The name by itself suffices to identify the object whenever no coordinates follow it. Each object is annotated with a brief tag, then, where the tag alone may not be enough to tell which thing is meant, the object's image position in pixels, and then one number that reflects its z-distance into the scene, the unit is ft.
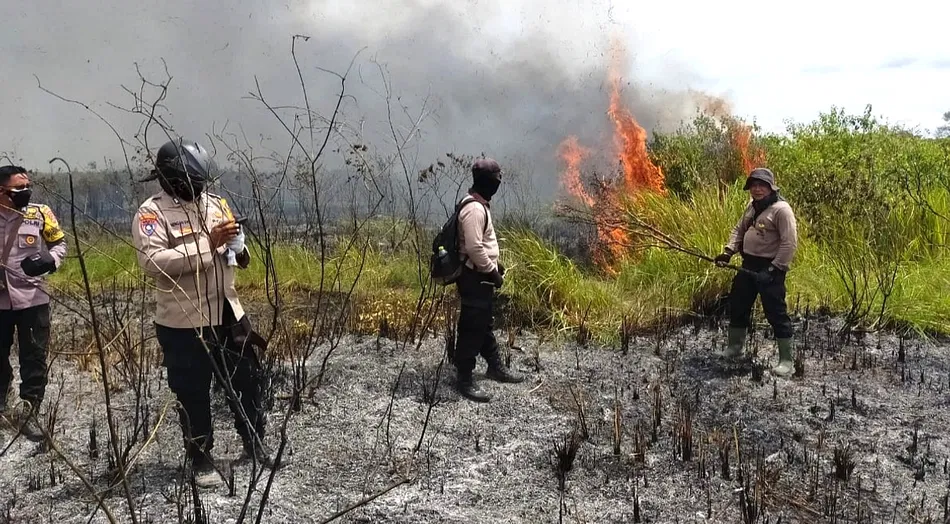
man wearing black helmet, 9.49
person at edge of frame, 12.44
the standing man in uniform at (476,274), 14.05
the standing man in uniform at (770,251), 15.01
